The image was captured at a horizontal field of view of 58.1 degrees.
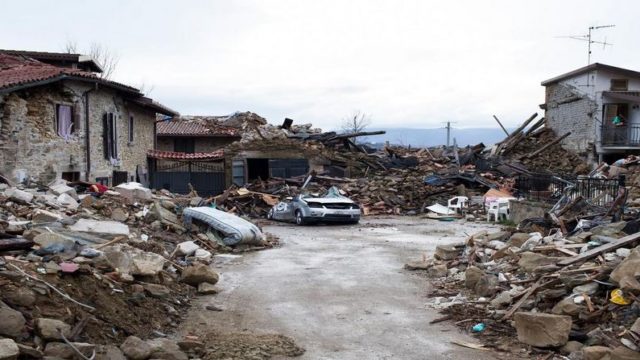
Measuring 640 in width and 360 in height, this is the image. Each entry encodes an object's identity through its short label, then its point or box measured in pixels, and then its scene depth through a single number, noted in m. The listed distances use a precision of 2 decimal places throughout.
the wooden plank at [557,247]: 9.27
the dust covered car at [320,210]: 20.17
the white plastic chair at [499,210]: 21.00
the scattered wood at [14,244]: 6.68
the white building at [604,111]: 32.50
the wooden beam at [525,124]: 36.14
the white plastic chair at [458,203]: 23.80
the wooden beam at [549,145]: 33.19
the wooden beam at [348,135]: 30.87
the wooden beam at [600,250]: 8.35
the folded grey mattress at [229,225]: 14.13
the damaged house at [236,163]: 29.50
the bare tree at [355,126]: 73.26
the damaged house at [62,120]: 17.42
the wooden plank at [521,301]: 7.65
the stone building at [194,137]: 39.22
